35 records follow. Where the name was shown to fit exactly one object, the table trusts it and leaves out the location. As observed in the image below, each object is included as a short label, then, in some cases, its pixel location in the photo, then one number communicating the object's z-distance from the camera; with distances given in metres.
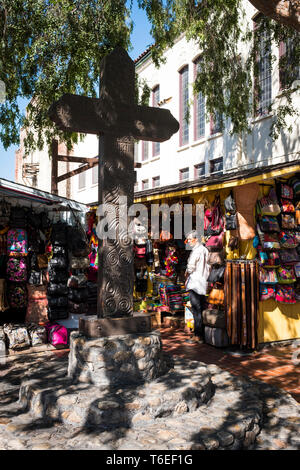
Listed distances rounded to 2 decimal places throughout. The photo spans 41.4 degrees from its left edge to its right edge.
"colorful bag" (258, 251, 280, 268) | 7.86
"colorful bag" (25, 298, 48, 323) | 8.43
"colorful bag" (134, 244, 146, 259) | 10.47
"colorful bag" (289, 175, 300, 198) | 8.21
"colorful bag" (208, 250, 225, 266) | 8.15
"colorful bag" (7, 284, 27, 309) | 8.13
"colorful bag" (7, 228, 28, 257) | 7.98
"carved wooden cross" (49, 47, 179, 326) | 4.91
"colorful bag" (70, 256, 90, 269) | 8.59
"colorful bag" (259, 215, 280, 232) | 7.79
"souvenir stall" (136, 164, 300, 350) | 7.67
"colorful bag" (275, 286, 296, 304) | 8.05
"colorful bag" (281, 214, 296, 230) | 8.08
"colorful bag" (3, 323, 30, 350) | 7.52
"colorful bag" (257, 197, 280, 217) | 7.80
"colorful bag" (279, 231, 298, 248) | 8.11
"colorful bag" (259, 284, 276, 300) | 7.88
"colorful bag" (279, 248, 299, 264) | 8.09
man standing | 8.17
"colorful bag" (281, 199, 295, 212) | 8.11
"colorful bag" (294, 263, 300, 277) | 8.30
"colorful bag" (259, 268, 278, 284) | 7.86
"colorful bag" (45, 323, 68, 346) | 7.95
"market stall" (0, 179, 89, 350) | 7.90
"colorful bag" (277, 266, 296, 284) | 8.07
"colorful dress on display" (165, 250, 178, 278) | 10.59
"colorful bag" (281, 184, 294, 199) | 8.11
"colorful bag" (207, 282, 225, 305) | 8.16
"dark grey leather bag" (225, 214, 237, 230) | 7.81
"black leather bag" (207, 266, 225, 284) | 8.05
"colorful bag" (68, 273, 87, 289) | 8.55
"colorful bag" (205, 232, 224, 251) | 8.20
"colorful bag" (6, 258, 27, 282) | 8.01
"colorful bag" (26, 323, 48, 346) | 7.85
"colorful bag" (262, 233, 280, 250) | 7.84
